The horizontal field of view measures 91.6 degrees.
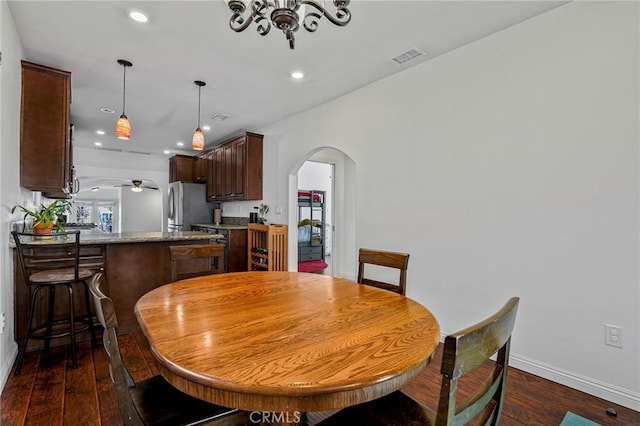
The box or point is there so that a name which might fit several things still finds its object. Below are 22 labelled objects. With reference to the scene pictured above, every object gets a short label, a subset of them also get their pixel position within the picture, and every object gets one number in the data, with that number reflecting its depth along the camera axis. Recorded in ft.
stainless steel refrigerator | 21.50
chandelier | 5.04
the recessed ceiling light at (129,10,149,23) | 7.46
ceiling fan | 24.08
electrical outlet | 6.44
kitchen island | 9.34
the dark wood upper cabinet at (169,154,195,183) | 22.92
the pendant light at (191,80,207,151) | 11.14
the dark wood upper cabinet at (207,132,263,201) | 16.99
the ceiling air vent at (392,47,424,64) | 9.25
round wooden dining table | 2.63
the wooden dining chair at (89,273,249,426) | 3.14
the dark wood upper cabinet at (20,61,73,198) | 9.11
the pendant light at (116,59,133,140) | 9.62
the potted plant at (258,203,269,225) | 17.01
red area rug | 20.69
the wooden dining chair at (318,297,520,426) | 2.20
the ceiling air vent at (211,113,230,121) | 15.38
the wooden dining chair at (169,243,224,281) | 6.96
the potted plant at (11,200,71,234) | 8.93
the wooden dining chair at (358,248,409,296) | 6.28
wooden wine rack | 15.03
